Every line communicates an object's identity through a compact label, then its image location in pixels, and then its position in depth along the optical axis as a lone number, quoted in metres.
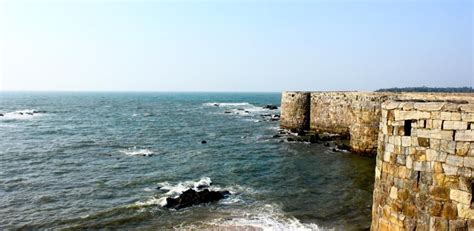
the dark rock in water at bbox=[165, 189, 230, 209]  19.77
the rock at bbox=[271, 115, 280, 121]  63.71
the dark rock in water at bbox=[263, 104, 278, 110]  96.40
